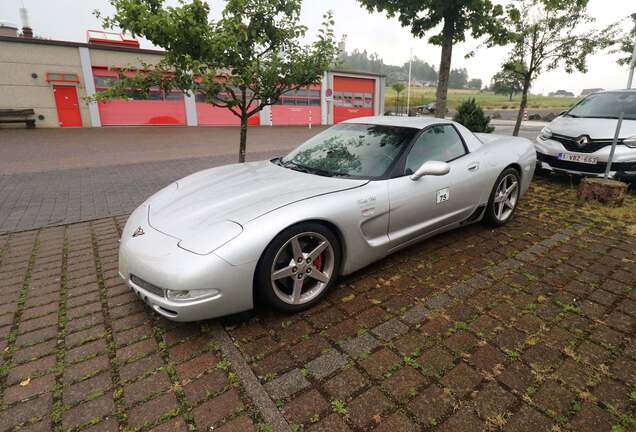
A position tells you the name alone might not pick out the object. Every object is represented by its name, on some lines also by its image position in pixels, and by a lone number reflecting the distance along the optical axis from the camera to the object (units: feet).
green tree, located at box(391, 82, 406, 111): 125.59
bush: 29.04
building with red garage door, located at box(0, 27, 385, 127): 58.39
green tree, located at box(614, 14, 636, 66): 31.16
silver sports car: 7.09
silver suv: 17.19
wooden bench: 56.54
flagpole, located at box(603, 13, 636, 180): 15.70
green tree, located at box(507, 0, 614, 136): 30.01
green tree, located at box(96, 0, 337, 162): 14.08
